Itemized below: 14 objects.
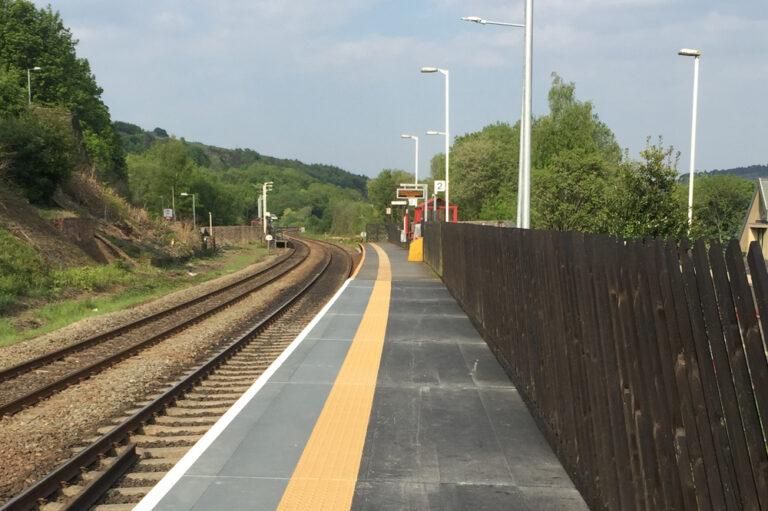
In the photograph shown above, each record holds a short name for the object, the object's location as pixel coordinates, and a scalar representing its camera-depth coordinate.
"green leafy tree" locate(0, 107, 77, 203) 28.34
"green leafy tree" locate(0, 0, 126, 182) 51.88
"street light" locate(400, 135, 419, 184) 46.41
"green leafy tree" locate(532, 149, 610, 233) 37.53
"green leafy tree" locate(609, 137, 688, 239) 16.66
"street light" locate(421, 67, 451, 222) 30.52
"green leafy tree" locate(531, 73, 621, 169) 73.25
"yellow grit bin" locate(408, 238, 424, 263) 31.05
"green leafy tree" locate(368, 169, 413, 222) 108.31
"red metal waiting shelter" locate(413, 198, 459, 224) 43.05
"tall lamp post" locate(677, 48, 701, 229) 20.11
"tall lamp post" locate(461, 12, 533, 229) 11.48
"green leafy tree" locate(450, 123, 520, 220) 81.94
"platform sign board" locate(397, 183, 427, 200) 41.75
